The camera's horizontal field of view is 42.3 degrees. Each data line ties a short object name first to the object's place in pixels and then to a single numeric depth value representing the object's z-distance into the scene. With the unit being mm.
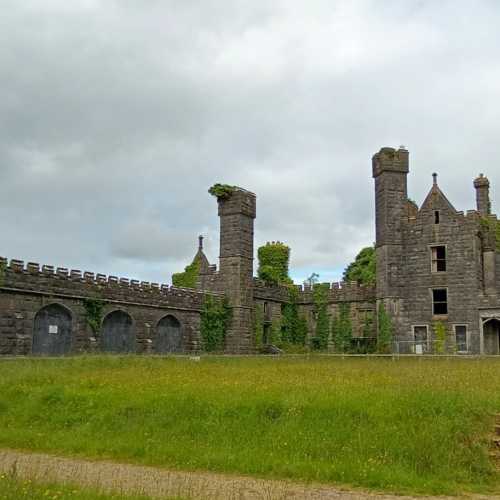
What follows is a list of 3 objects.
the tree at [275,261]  45531
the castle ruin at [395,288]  32344
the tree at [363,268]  51781
